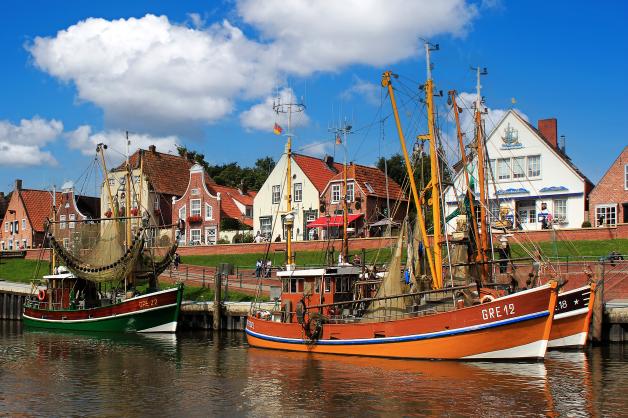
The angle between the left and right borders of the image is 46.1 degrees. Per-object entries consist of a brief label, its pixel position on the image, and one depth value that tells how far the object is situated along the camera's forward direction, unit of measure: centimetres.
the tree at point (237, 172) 11581
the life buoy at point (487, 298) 2869
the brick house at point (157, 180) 8162
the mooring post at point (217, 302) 4322
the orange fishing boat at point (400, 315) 2828
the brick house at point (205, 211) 7606
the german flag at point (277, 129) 4128
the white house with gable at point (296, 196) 7069
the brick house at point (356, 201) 6594
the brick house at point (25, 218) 9169
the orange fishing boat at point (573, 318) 3375
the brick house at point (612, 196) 5597
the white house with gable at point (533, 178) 5806
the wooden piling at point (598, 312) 3425
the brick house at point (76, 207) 9012
